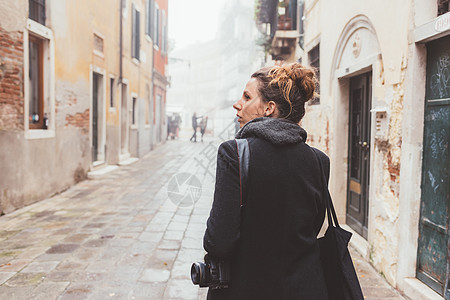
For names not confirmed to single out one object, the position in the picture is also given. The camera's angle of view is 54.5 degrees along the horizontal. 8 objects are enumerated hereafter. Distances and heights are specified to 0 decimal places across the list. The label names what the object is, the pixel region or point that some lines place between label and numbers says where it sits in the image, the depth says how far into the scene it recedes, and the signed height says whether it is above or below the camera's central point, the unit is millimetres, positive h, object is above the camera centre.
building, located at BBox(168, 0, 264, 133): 44312 +7438
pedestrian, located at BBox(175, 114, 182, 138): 28972 +455
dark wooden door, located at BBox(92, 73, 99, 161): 10758 +287
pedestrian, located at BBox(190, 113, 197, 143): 24622 +295
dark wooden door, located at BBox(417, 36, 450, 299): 3156 -340
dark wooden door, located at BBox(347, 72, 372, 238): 5090 -273
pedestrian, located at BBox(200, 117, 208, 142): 27859 +348
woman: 1430 -273
